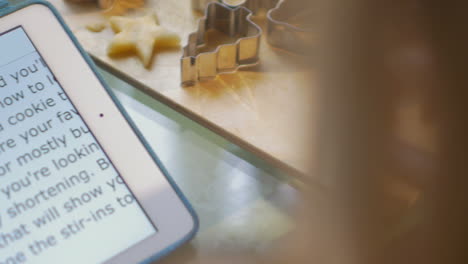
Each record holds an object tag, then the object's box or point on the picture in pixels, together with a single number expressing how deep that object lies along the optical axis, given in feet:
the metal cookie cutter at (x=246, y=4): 2.30
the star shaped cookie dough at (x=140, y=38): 2.23
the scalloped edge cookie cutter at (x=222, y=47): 2.18
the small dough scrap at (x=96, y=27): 2.31
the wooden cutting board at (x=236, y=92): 2.10
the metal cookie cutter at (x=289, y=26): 2.22
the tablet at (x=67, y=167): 1.85
